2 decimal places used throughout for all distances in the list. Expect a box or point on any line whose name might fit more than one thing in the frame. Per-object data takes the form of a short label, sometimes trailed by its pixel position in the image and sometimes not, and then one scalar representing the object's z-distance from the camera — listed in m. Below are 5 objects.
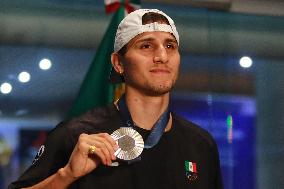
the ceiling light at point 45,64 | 6.51
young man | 2.75
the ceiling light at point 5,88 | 6.31
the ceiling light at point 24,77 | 6.40
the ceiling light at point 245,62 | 7.16
